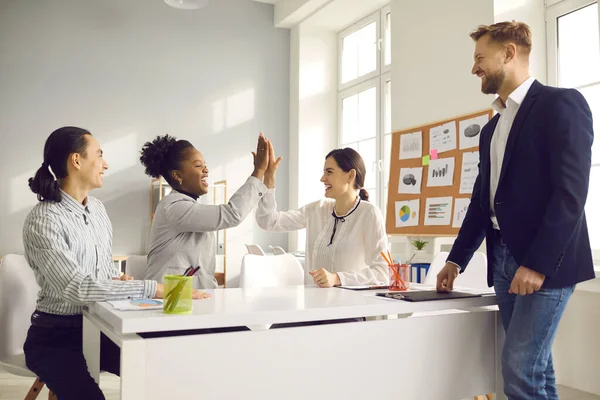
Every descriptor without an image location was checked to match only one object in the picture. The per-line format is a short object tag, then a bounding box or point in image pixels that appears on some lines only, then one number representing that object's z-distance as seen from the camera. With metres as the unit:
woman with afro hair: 1.92
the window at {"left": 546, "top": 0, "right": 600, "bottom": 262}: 3.30
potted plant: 3.94
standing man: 1.46
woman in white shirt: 2.23
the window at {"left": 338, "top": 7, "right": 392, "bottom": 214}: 5.35
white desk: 1.28
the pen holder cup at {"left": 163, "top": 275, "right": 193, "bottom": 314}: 1.31
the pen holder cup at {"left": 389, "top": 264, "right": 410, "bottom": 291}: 1.94
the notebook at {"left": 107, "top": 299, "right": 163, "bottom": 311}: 1.36
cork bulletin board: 3.70
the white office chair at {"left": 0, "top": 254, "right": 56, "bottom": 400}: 2.12
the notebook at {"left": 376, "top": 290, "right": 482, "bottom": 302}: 1.66
